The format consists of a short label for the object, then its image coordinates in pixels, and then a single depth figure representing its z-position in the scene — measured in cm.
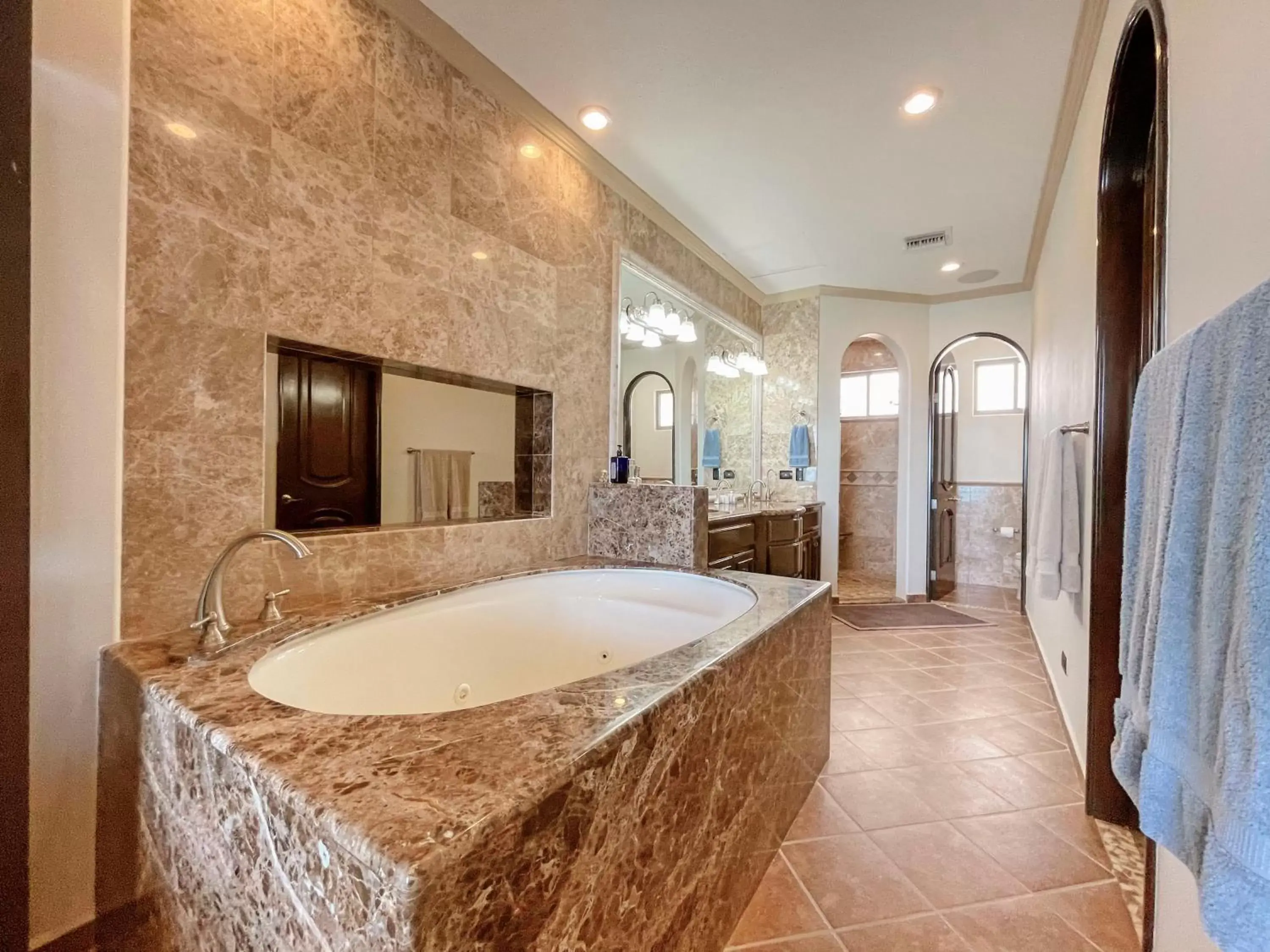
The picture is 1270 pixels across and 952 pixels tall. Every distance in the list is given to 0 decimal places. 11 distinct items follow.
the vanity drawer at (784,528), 361
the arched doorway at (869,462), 593
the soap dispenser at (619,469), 276
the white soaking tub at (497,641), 140
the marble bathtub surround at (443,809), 63
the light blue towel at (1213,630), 50
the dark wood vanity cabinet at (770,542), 309
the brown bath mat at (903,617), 394
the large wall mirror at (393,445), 199
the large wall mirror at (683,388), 322
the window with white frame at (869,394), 607
